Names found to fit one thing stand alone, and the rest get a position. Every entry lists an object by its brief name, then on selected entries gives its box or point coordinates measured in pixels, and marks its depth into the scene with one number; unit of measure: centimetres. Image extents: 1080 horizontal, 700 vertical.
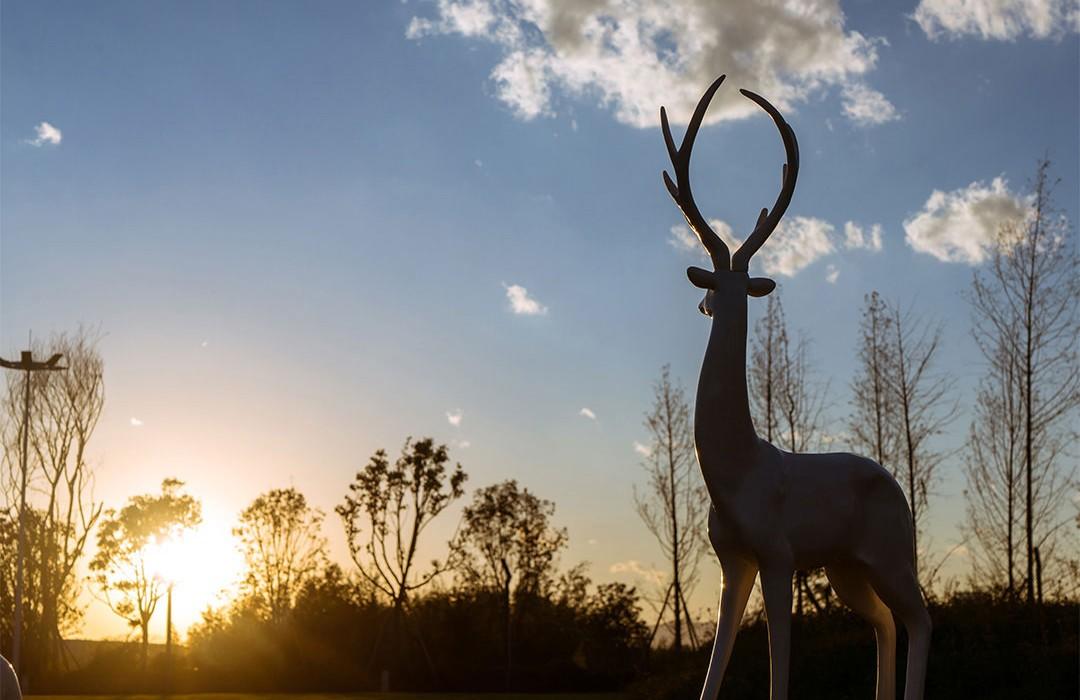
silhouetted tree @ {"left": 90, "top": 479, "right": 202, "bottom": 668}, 2814
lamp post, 2033
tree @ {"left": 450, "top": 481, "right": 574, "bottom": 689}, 2825
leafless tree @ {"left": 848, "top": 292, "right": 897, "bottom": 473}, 1806
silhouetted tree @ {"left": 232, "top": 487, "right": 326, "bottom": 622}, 3028
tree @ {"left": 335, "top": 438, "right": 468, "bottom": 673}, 2669
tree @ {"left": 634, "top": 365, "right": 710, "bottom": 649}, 2295
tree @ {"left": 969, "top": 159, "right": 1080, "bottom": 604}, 1557
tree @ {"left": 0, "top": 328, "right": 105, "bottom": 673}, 2666
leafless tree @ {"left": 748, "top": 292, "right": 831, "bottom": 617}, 1981
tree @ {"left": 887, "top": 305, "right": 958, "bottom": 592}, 1773
